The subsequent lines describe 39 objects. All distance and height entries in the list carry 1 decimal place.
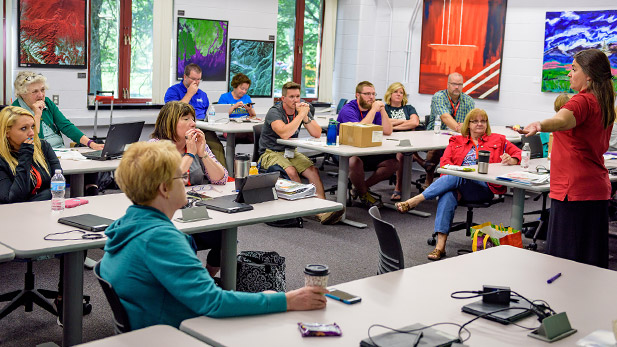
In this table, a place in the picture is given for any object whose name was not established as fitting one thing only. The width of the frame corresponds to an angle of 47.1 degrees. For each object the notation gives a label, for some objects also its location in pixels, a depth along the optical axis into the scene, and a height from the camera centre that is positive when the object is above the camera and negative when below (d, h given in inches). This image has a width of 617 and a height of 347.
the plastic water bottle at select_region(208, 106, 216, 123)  302.5 -15.8
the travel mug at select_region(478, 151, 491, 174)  199.5 -20.0
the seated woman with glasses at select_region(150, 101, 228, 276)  164.1 -15.1
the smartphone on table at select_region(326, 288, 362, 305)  91.6 -27.8
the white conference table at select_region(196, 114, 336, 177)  284.7 -20.6
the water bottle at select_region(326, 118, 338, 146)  249.6 -18.4
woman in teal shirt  82.0 -22.1
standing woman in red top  135.9 -14.2
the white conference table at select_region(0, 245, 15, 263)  106.3 -27.9
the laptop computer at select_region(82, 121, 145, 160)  196.1 -18.8
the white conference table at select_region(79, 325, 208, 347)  75.0 -28.4
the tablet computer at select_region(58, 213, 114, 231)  123.1 -26.6
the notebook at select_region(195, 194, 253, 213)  143.0 -26.0
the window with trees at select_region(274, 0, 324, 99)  390.6 +20.5
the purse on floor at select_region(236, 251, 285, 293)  148.0 -41.0
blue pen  104.5 -27.4
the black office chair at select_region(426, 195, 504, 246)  217.2 -41.5
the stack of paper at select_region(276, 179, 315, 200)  159.0 -24.7
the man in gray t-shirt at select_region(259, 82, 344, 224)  251.8 -21.3
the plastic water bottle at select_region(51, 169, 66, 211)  137.1 -24.2
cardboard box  246.8 -17.7
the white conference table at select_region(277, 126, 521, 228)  242.1 -22.1
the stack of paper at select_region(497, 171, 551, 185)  188.4 -23.2
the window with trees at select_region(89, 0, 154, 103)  314.7 +10.9
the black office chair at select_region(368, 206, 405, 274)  112.6 -25.9
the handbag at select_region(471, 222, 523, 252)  188.7 -39.5
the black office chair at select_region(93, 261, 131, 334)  84.3 -28.2
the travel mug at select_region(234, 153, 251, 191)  163.6 -20.1
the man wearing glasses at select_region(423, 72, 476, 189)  299.6 -8.4
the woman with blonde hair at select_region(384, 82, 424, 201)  307.1 -11.1
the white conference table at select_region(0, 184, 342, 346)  114.5 -27.6
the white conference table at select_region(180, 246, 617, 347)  80.8 -28.2
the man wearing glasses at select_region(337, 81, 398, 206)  276.1 -28.5
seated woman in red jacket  213.3 -25.3
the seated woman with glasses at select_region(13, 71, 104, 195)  207.2 -14.2
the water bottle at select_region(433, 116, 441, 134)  298.3 -16.4
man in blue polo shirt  303.0 -7.9
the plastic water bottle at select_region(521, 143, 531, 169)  214.1 -20.1
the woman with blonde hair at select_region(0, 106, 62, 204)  153.4 -19.2
